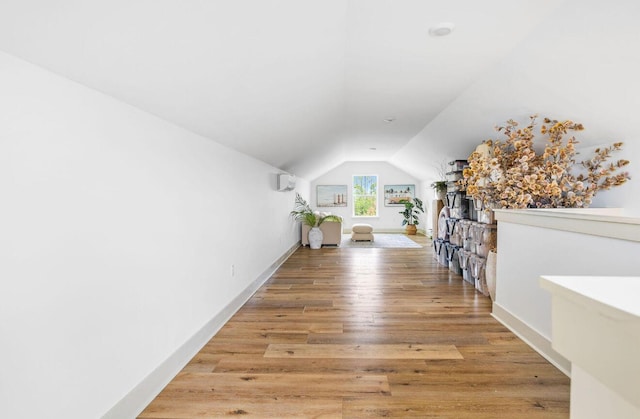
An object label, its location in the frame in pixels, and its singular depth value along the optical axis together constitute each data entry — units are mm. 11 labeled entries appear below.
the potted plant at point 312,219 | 7578
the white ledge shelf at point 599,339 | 552
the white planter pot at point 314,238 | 7646
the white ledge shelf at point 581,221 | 1839
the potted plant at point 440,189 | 6546
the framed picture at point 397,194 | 11094
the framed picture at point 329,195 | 11195
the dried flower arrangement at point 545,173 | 2984
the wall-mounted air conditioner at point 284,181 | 5699
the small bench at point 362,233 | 8578
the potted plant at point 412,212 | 10516
